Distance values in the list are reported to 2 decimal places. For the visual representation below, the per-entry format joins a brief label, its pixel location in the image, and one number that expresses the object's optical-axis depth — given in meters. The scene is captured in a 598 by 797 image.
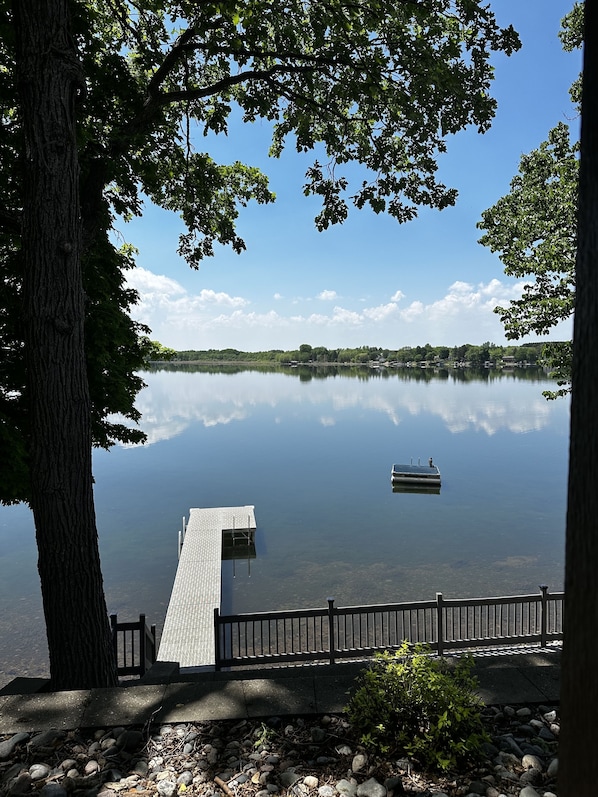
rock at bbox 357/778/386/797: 2.66
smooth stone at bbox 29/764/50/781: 2.88
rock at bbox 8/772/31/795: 2.74
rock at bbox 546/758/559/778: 2.76
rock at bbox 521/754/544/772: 2.86
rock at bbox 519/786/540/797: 2.60
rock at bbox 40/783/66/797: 2.71
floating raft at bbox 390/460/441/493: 38.88
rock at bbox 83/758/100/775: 2.92
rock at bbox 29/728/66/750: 3.15
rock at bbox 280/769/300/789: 2.78
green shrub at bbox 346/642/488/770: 2.91
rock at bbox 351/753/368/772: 2.88
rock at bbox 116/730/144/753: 3.13
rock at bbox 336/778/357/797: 2.68
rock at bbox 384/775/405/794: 2.70
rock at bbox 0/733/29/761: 3.07
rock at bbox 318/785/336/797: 2.68
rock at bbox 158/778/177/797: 2.73
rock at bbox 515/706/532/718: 3.40
